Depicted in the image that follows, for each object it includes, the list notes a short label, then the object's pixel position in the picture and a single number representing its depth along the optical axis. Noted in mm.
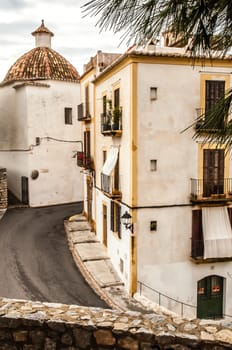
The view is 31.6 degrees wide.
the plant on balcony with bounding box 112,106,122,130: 14531
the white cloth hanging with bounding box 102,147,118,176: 15078
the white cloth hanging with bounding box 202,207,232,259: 14000
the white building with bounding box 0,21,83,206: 24875
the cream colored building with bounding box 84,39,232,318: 13461
